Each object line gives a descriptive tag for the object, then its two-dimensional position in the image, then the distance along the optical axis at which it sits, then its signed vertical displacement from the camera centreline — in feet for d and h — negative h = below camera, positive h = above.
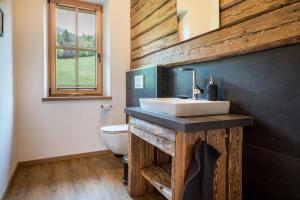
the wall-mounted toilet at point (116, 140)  7.06 -1.57
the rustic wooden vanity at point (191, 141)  3.86 -0.97
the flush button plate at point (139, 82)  8.50 +0.47
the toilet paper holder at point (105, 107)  9.30 -0.62
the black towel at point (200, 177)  3.70 -1.48
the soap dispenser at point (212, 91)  5.09 +0.05
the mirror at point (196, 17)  5.26 +2.10
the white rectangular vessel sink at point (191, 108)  4.18 -0.30
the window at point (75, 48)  9.18 +2.05
